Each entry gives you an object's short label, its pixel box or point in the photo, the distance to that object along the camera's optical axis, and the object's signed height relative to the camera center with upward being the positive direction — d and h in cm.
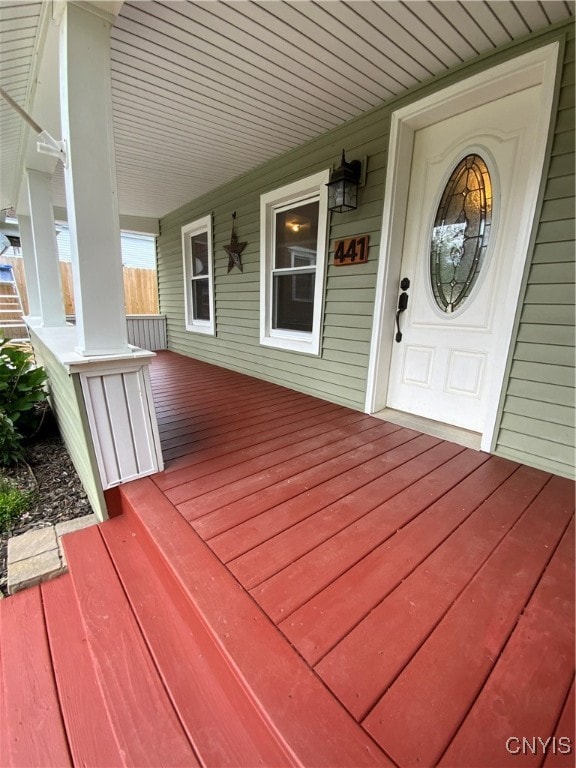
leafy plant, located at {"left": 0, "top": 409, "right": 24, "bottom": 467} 234 -106
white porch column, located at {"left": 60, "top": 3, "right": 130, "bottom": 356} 138 +51
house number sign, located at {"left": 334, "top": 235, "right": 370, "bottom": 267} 261 +45
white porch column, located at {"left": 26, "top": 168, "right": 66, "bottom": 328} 334 +49
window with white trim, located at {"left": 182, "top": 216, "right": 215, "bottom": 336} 473 +34
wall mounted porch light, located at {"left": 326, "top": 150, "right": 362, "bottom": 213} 250 +92
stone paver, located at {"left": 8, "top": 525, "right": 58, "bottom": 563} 150 -116
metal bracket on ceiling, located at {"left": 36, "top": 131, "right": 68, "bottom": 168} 148 +66
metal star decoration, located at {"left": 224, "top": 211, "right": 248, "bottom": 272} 399 +63
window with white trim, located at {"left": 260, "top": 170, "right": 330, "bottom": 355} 303 +42
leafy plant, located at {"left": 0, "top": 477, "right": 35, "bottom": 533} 178 -118
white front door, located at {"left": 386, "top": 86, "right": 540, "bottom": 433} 196 +37
